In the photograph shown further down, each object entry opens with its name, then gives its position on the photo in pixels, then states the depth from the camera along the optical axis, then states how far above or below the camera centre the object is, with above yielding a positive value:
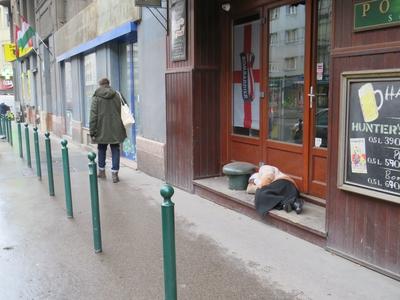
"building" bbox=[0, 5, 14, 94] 45.07 +4.18
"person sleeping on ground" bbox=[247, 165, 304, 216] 5.36 -1.27
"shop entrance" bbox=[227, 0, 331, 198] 5.54 -0.12
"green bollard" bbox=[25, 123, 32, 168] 10.20 -1.32
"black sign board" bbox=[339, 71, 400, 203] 3.88 -0.45
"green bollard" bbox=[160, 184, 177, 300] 2.89 -0.95
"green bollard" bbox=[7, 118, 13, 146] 15.39 -1.54
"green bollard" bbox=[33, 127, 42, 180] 8.40 -1.24
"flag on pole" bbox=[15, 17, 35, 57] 18.18 +1.80
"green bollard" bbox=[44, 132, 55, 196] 7.15 -1.09
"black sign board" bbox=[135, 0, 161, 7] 7.41 +1.20
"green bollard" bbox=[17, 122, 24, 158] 11.81 -1.48
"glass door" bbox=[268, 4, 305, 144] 5.84 +0.07
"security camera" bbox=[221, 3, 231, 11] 6.96 +1.05
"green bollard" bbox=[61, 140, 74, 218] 5.91 -1.14
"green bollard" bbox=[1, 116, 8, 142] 17.01 -1.41
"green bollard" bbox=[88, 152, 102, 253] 4.69 -1.13
